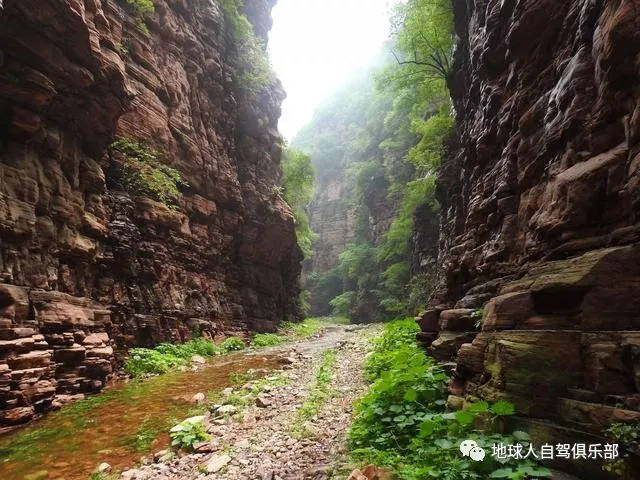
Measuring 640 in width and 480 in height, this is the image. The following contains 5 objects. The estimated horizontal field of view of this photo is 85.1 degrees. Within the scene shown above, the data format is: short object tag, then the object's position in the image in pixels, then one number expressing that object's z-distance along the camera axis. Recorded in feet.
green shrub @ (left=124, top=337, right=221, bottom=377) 38.42
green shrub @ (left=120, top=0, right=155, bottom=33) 52.10
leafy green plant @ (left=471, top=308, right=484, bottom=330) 24.04
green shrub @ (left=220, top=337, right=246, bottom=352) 57.65
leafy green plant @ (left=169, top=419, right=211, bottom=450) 20.03
